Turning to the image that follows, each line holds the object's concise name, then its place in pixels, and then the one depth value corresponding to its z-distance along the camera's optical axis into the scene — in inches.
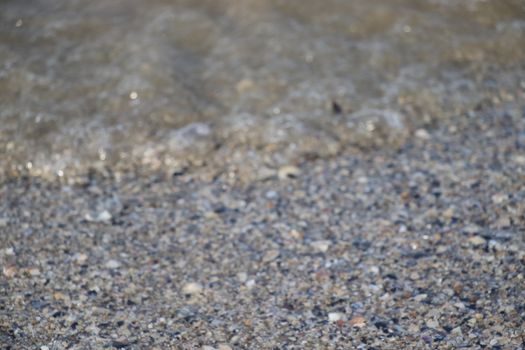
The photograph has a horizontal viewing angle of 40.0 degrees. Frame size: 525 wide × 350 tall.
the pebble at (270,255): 140.7
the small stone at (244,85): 190.9
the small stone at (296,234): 146.4
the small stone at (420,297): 127.9
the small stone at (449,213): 148.3
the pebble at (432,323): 121.8
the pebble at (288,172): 164.7
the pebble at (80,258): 140.3
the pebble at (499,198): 150.9
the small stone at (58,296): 130.6
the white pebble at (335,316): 124.6
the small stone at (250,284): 133.9
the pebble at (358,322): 123.0
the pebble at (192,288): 132.9
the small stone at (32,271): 137.0
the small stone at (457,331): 119.9
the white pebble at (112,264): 139.1
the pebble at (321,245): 142.6
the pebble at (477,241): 139.8
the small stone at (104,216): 153.2
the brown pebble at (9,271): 136.6
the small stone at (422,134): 174.9
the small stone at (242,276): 135.6
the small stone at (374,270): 135.0
